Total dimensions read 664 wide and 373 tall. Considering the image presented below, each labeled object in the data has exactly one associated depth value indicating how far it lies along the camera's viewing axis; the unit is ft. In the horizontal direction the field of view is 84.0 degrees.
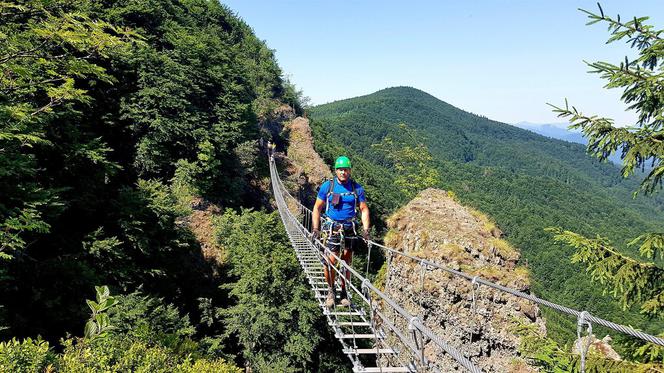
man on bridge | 15.96
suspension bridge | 6.62
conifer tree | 12.83
